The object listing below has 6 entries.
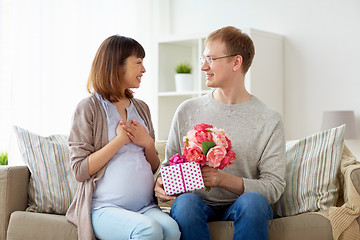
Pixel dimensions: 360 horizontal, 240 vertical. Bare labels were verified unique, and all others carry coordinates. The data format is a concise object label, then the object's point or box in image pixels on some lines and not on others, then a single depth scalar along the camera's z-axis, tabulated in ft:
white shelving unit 12.66
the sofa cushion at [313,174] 7.61
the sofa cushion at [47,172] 8.07
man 6.86
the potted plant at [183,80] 14.05
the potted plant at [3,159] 12.80
